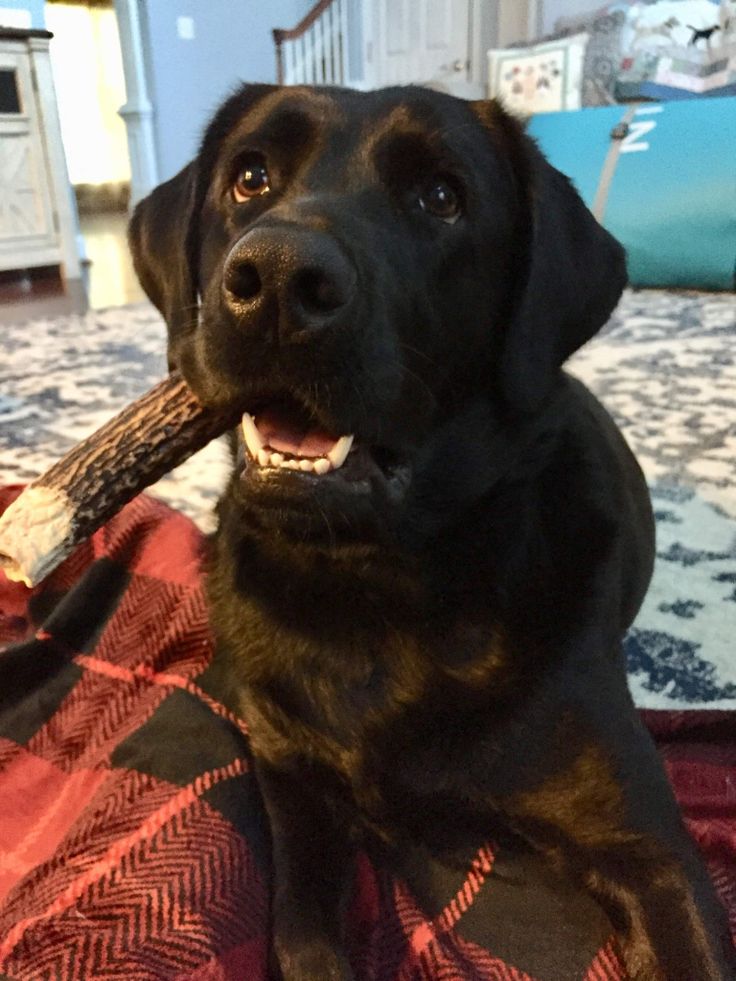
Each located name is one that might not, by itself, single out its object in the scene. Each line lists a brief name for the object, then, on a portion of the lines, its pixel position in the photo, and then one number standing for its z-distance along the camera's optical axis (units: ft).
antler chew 1.04
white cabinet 5.99
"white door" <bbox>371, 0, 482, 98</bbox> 7.52
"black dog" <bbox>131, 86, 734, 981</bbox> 0.92
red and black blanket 0.91
